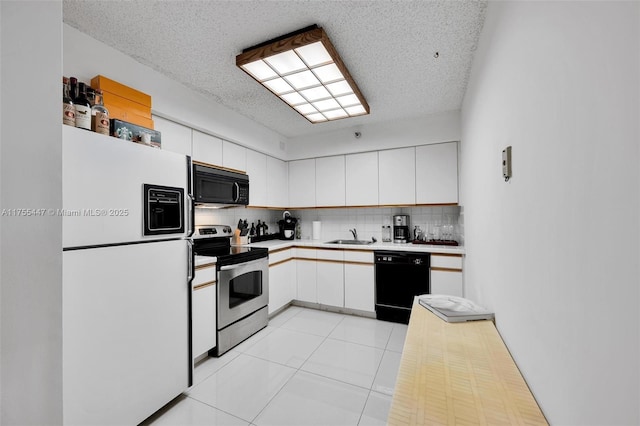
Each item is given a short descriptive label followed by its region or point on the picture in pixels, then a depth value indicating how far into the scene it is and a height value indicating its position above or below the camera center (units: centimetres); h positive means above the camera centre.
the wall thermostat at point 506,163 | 108 +21
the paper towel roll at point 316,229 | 398 -24
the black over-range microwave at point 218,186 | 241 +30
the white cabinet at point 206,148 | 253 +69
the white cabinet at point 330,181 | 368 +48
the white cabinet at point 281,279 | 311 -83
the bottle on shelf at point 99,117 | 148 +58
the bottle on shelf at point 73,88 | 138 +70
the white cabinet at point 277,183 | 366 +47
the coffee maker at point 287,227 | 392 -19
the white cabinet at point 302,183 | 388 +48
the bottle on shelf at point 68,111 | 129 +54
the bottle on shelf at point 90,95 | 149 +71
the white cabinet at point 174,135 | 222 +74
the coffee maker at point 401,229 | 347 -21
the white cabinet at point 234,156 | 290 +70
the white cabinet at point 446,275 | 278 -68
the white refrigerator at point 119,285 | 123 -38
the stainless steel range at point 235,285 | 234 -71
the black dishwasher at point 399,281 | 291 -79
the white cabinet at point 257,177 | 329 +50
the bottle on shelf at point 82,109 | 134 +57
